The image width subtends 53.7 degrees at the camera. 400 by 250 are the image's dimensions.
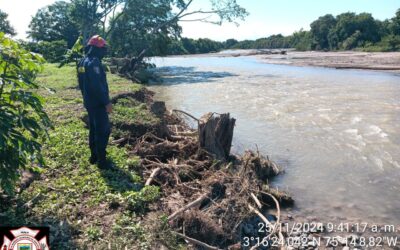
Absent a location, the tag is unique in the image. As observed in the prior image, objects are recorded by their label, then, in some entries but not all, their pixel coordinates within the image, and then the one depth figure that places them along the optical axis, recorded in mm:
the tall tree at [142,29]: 32312
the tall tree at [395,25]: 60875
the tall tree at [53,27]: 50906
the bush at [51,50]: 19098
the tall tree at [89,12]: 31500
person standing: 5996
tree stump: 8172
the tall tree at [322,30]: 77938
